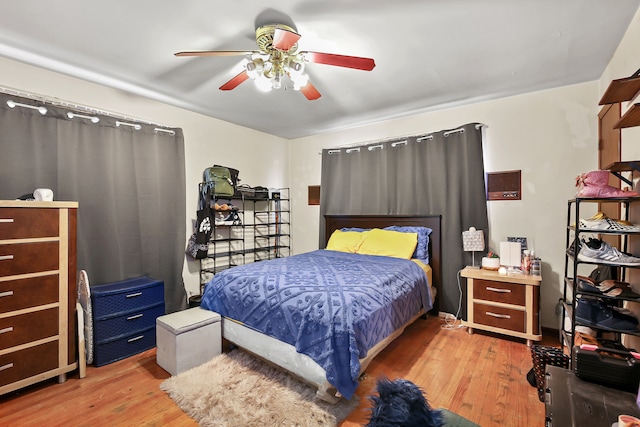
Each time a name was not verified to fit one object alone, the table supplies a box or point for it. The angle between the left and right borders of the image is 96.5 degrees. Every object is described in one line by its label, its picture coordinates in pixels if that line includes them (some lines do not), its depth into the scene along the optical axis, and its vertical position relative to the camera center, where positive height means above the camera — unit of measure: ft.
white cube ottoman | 7.09 -3.29
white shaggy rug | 5.61 -4.04
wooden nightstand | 8.45 -2.86
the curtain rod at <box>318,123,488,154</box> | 10.84 +3.08
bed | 5.81 -2.36
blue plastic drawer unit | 7.81 -3.02
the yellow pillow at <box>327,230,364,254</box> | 11.77 -1.24
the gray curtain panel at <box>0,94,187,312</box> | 7.73 +1.00
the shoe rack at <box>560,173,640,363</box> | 5.09 -1.50
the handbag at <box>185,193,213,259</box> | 11.09 -0.80
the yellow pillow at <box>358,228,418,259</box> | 10.52 -1.21
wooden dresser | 6.31 -1.83
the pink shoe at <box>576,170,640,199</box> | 5.43 +0.47
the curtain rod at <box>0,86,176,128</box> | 7.57 +3.21
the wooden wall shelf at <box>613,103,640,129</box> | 4.38 +1.53
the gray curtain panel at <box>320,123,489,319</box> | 10.44 +1.19
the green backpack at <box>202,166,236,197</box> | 11.48 +1.29
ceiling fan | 5.78 +3.32
